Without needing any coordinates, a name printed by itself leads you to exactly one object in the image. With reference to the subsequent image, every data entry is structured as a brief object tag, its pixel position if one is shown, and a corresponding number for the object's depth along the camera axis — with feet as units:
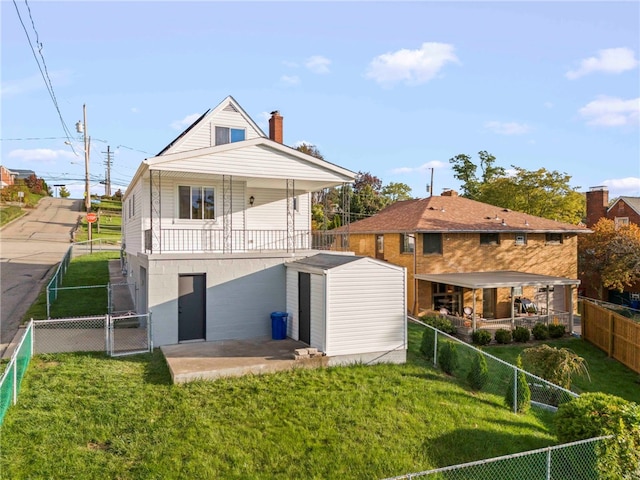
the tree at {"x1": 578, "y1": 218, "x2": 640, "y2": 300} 92.22
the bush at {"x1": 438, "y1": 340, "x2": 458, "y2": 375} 42.06
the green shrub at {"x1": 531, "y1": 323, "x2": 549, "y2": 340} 67.31
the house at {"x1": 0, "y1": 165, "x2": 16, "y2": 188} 242.62
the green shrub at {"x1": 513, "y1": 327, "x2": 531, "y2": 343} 65.00
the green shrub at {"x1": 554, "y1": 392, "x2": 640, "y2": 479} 25.70
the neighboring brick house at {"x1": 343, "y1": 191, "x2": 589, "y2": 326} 77.82
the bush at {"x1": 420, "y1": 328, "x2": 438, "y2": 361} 46.32
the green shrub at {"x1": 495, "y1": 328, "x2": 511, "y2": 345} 64.23
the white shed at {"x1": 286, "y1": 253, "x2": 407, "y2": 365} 40.68
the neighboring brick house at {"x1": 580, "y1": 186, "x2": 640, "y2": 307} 108.17
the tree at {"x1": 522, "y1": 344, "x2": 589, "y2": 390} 42.19
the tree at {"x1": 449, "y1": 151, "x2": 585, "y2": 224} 112.68
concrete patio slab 35.53
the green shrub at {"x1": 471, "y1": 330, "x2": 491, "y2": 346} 63.00
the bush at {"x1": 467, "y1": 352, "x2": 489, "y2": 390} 38.93
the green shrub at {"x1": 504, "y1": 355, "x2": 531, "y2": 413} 36.78
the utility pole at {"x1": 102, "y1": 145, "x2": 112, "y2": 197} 226.40
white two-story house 45.42
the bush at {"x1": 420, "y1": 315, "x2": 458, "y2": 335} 65.31
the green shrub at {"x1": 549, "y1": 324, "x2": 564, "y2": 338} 68.69
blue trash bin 46.73
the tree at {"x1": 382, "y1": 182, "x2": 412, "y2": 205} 194.29
